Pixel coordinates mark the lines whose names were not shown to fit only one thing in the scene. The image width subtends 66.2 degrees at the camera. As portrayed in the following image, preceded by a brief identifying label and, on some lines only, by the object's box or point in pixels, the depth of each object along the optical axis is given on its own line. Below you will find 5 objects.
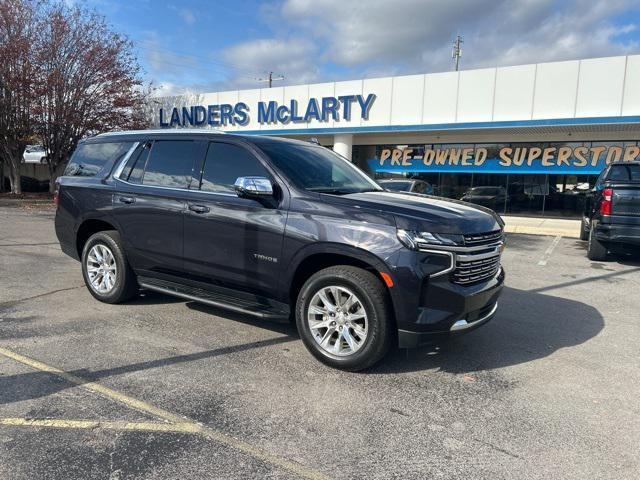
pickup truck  8.52
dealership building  15.33
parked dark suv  3.78
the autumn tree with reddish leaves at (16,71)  19.36
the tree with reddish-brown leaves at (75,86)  20.16
